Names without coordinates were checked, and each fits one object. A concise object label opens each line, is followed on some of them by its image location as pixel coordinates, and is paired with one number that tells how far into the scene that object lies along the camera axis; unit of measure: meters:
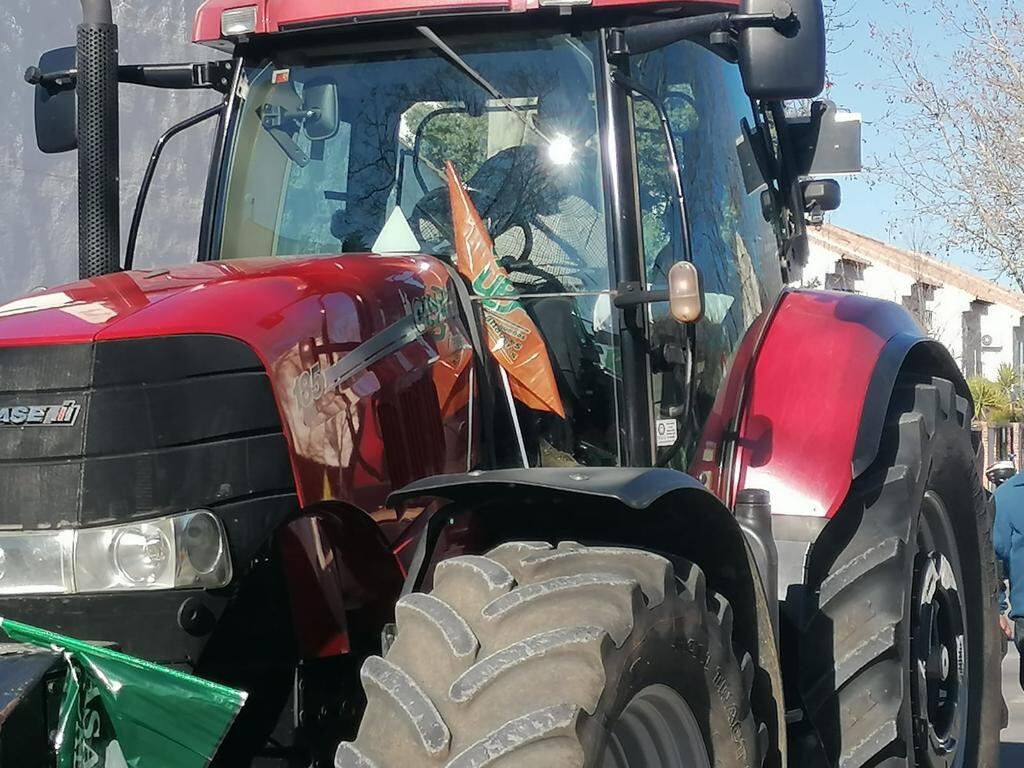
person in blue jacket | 7.52
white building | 37.94
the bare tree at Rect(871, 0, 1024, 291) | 21.28
